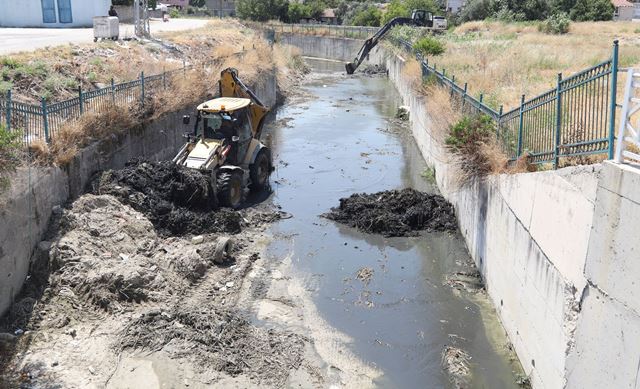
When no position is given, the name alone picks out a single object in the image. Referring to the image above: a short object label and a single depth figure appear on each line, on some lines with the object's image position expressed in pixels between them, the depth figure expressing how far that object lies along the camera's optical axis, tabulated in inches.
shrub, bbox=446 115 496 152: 491.5
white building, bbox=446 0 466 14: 3329.2
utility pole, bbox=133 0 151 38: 1018.7
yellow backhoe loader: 572.4
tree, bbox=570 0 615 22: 2080.5
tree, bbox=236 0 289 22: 2751.0
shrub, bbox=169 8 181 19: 2222.1
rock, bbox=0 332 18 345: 338.3
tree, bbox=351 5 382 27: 2795.3
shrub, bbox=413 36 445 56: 1222.3
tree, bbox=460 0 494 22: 2299.5
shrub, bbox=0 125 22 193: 367.7
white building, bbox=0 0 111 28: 1268.5
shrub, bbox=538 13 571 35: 1641.2
